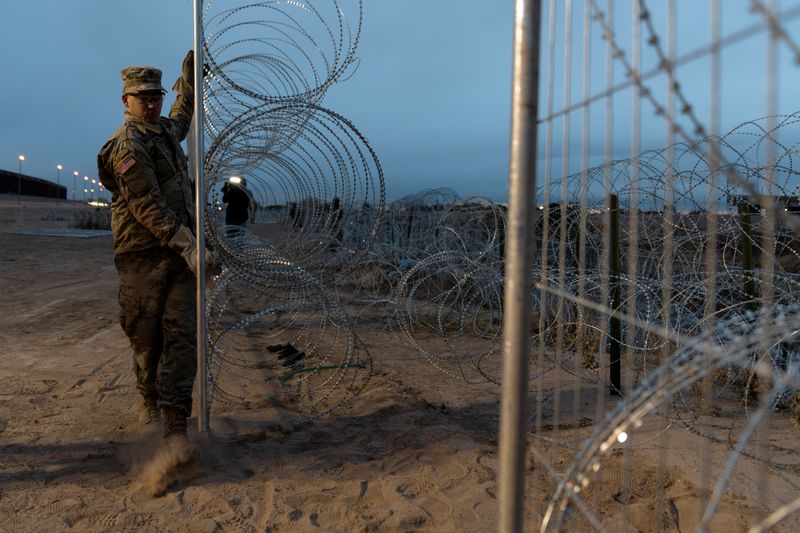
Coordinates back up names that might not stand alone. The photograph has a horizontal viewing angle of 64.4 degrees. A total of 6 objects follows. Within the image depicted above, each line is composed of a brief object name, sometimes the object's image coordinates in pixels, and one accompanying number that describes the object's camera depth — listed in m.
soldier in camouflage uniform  3.69
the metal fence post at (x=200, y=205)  3.61
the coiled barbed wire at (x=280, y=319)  4.76
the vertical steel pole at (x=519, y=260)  1.35
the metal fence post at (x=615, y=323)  5.05
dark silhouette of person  13.31
